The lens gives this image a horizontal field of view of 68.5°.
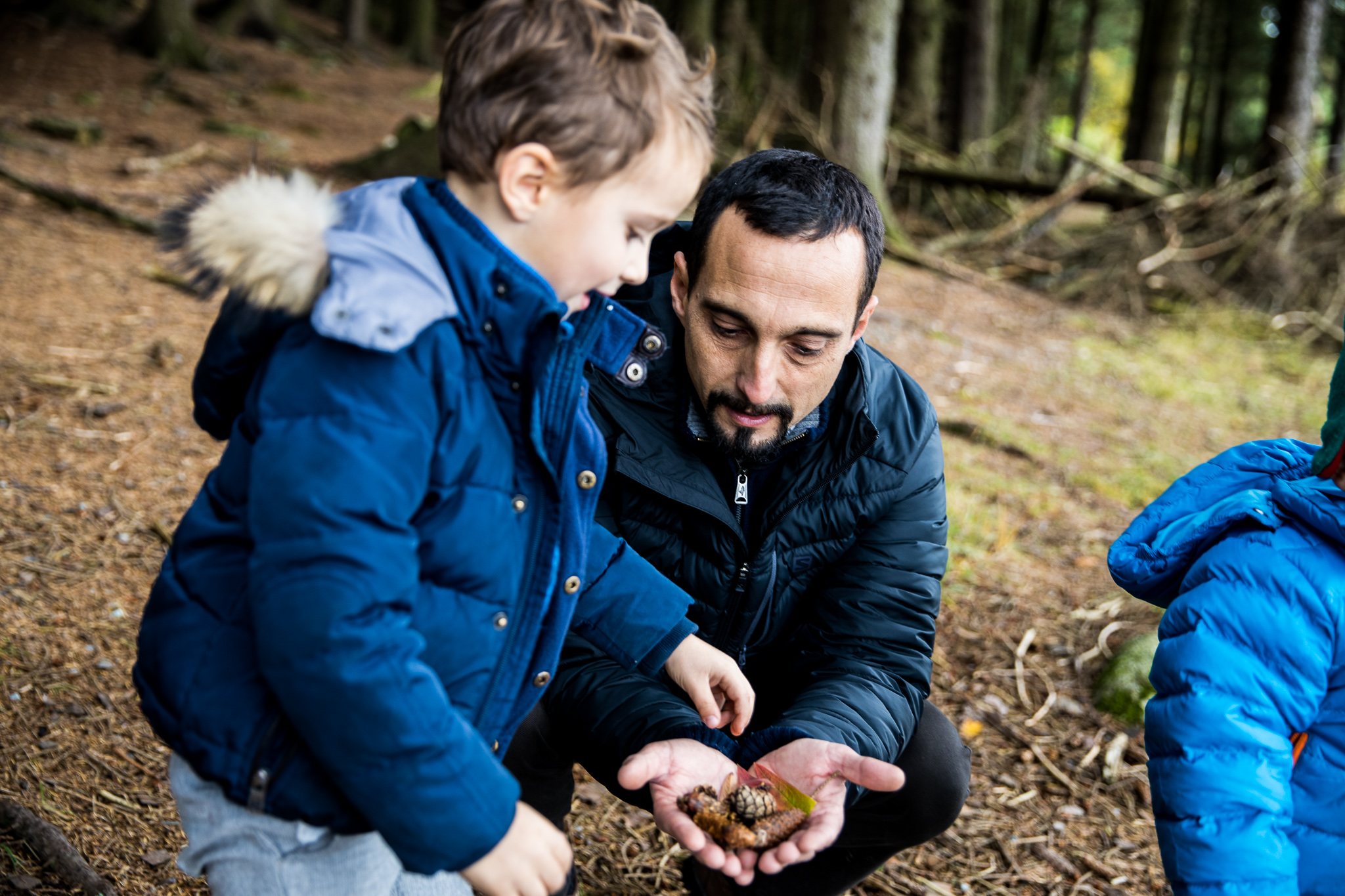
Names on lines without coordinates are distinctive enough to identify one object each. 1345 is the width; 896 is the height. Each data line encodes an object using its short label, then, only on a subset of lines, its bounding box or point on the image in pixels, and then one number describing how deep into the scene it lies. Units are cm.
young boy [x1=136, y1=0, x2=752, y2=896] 130
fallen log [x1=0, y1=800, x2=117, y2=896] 214
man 231
